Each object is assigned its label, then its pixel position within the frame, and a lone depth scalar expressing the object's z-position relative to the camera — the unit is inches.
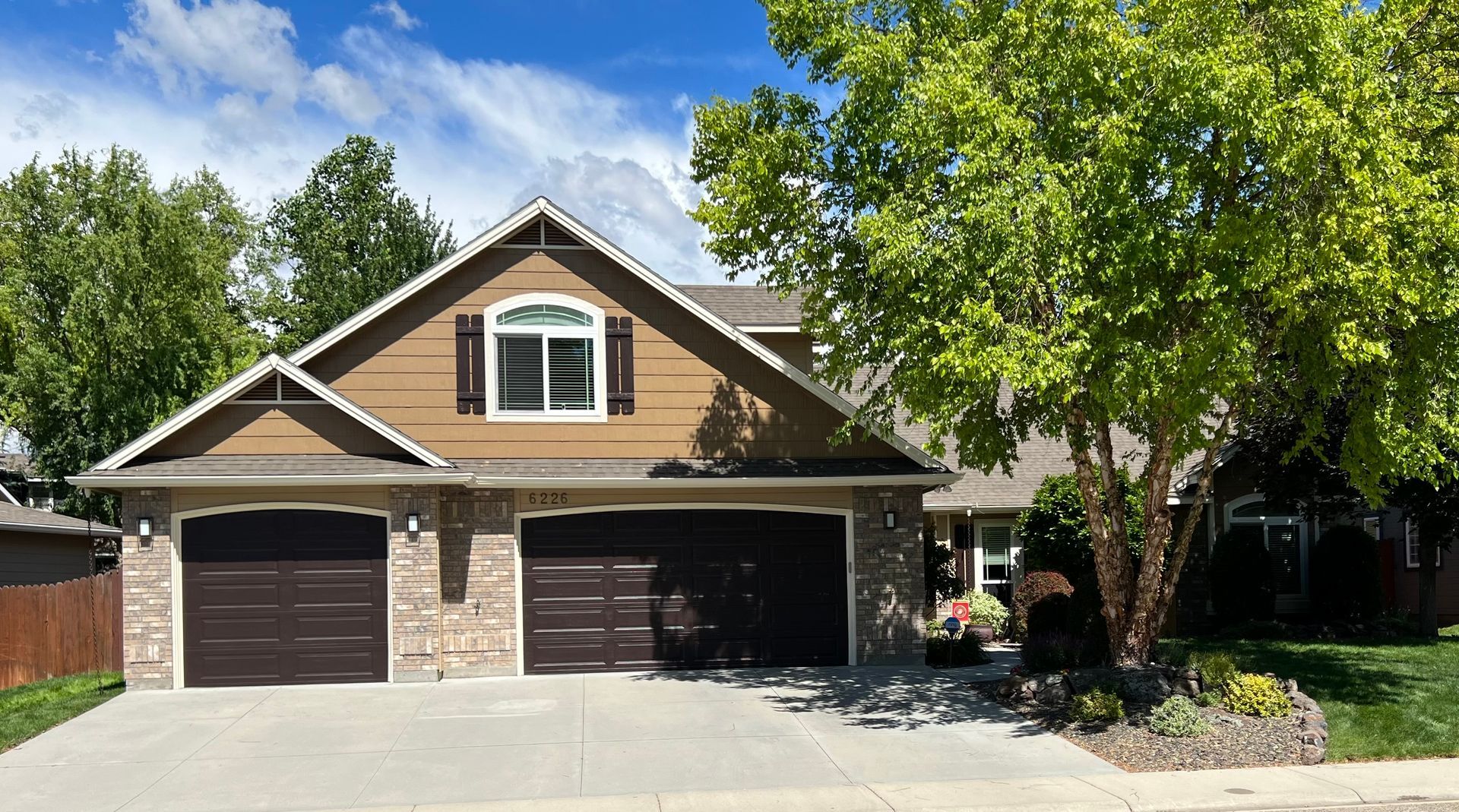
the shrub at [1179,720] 435.5
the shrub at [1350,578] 775.1
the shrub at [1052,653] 552.7
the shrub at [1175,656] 519.2
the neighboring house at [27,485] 1258.0
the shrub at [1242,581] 773.9
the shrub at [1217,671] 478.6
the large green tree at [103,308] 1054.4
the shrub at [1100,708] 460.1
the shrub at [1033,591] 744.3
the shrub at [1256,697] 455.8
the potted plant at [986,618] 804.6
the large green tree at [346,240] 1338.6
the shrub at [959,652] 638.5
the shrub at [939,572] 743.1
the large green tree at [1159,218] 404.8
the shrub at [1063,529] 762.2
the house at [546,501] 578.6
